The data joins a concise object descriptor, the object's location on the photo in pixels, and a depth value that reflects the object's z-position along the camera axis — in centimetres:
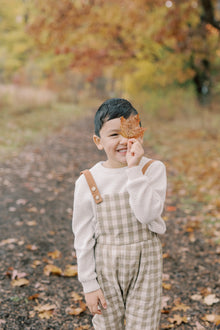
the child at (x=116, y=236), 174
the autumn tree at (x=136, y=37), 973
